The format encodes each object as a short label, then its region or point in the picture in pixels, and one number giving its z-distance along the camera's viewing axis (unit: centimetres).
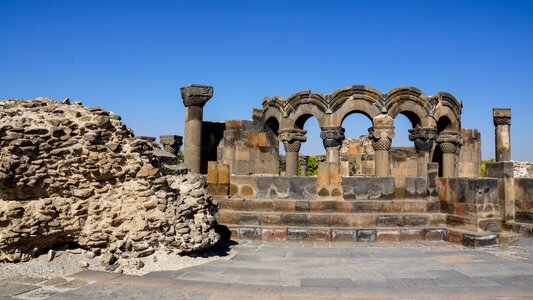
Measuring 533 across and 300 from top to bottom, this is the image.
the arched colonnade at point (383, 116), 1177
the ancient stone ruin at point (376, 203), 764
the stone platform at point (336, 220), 772
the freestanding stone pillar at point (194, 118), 1224
